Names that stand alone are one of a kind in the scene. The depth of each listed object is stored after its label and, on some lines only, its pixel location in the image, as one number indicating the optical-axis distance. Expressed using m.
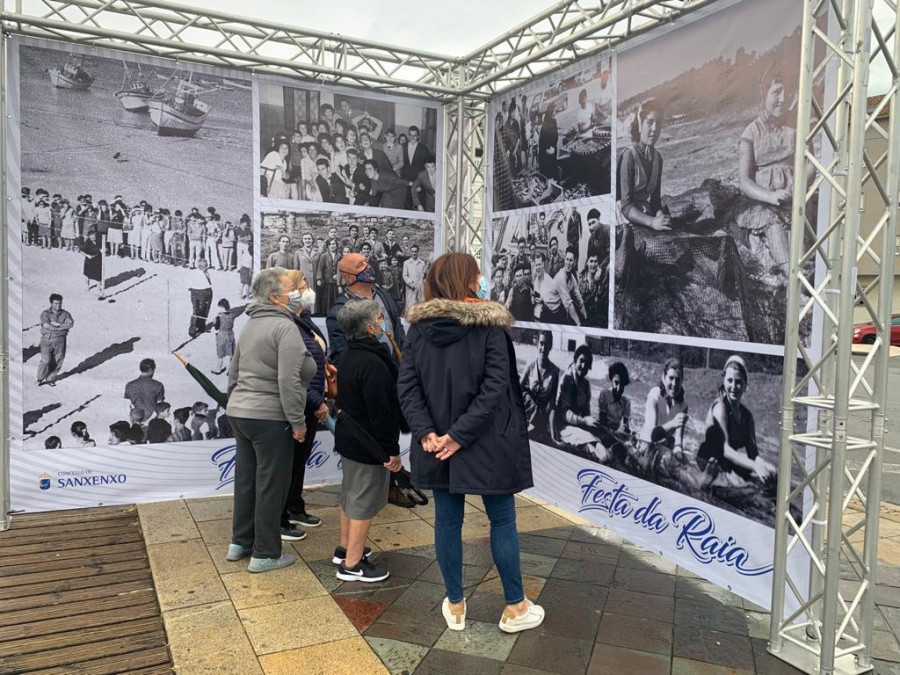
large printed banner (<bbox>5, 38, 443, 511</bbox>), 5.23
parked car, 20.67
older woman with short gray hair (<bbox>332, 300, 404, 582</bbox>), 3.96
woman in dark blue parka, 3.37
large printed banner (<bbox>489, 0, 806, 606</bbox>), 3.92
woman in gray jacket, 4.16
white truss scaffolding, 3.01
